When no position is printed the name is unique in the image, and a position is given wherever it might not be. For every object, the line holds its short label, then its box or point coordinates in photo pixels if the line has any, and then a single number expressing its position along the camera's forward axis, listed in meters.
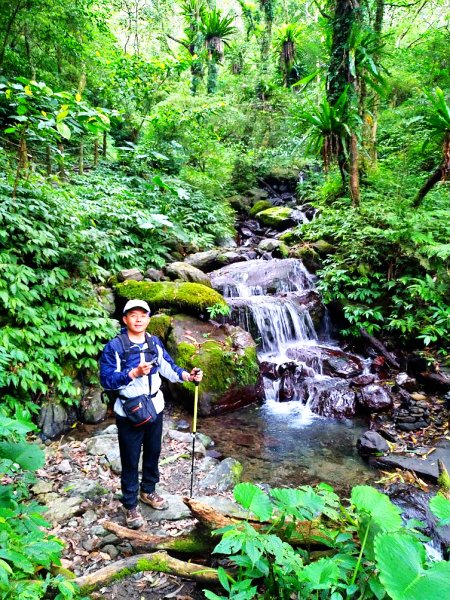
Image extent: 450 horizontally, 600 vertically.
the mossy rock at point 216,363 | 6.23
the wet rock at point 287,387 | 6.93
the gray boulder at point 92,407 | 5.43
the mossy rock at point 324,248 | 10.08
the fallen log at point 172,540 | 2.33
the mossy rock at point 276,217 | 14.02
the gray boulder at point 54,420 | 4.92
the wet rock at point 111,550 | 2.81
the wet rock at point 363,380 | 6.78
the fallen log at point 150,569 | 2.13
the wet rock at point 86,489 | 3.59
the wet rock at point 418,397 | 6.42
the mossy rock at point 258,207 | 15.86
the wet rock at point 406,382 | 6.73
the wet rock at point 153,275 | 8.04
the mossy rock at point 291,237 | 11.54
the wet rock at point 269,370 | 7.28
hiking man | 2.91
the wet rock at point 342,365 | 7.25
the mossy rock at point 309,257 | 10.04
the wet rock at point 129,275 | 7.36
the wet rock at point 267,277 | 9.65
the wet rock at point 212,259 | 10.25
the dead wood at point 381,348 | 7.49
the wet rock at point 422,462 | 4.58
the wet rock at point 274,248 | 11.11
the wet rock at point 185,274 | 8.25
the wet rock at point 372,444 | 5.11
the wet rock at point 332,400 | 6.37
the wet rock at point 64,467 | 4.04
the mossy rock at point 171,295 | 7.05
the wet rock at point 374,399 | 6.23
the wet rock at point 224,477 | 4.09
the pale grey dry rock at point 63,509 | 3.19
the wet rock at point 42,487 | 3.55
